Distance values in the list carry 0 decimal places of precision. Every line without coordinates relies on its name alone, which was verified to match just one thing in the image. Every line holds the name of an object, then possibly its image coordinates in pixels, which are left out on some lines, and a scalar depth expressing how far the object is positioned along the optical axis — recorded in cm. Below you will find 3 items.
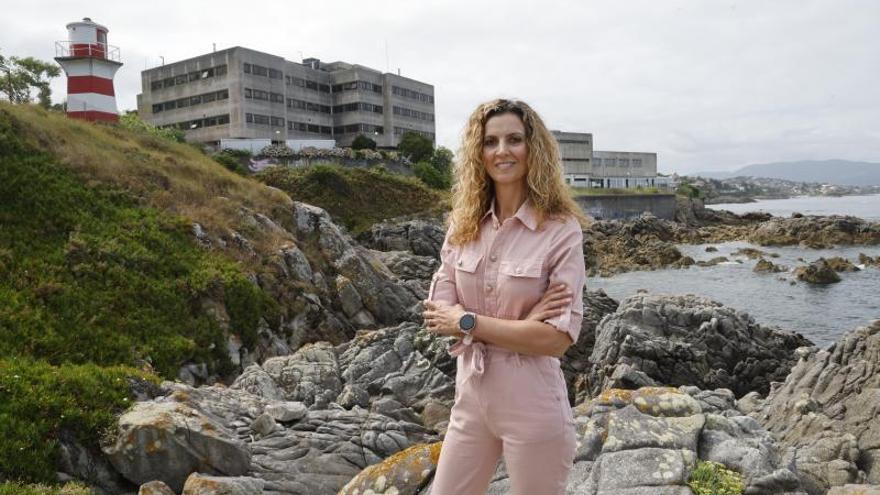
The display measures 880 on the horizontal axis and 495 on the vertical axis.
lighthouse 3803
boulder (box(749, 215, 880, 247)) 6612
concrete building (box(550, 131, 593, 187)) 12838
